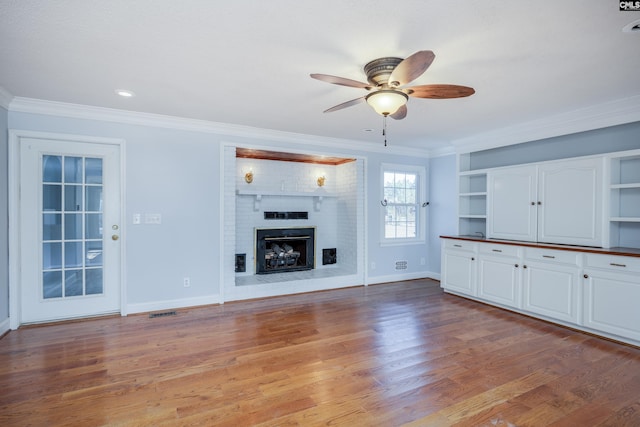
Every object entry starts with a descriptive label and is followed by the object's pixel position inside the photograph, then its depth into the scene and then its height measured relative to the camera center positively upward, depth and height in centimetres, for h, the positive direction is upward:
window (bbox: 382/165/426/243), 555 +14
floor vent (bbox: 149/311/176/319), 370 -124
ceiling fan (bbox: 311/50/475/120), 212 +87
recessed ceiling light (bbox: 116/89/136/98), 301 +113
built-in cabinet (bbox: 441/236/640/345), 301 -81
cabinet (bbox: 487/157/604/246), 347 +11
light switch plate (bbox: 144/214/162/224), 381 -11
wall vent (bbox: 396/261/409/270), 562 -96
